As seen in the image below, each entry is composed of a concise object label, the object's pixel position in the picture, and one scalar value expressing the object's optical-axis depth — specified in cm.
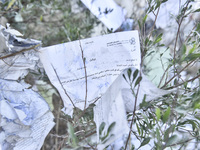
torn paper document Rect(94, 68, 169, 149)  48
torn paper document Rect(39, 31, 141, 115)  59
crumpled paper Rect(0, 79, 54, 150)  55
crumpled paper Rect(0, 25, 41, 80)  58
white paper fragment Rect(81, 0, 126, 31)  81
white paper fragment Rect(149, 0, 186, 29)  88
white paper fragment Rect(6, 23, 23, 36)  58
